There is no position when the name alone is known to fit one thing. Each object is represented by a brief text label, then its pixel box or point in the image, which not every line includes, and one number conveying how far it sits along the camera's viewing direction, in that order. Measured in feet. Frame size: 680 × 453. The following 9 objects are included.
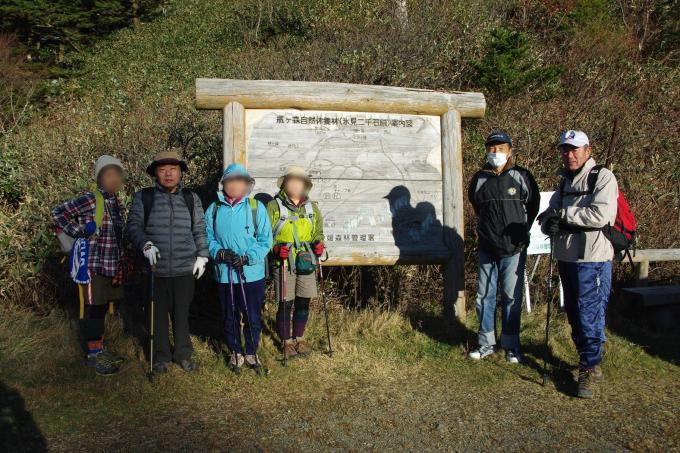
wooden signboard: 17.87
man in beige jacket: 14.10
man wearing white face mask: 15.93
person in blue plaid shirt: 14.99
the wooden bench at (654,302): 21.11
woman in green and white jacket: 16.20
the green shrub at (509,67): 36.45
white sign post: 21.74
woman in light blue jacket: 15.26
